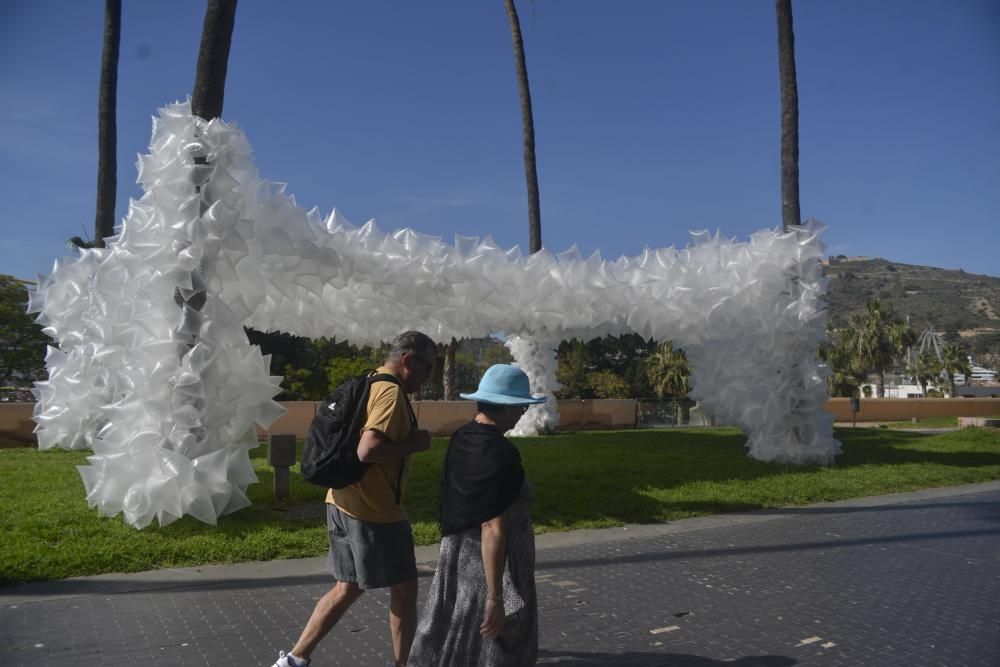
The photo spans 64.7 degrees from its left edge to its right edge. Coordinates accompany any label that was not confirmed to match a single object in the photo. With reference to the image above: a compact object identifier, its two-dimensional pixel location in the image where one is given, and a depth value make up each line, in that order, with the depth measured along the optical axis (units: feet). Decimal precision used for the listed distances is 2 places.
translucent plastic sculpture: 23.66
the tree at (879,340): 166.09
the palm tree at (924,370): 192.24
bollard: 27.48
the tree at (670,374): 128.57
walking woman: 9.79
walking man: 11.48
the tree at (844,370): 156.46
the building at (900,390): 234.11
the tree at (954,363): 181.16
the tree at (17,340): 84.02
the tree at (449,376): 75.31
